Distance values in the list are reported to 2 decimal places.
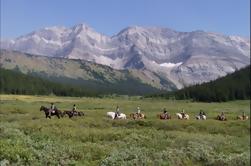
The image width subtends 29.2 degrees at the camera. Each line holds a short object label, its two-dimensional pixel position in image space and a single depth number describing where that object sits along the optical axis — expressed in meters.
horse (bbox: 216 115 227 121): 69.85
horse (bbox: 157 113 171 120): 67.06
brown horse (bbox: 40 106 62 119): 59.41
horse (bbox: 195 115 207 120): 71.18
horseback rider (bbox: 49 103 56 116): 60.09
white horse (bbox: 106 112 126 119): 66.50
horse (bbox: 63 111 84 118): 64.12
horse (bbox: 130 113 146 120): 67.94
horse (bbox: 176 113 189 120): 72.35
